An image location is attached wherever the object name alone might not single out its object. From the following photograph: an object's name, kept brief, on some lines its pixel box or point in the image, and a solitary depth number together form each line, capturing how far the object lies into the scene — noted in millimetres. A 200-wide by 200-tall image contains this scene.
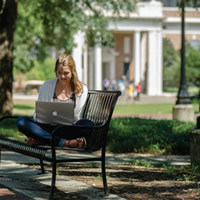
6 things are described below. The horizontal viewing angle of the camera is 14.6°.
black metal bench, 7718
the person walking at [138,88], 62805
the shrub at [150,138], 14024
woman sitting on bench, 8181
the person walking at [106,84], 75689
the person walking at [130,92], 63023
